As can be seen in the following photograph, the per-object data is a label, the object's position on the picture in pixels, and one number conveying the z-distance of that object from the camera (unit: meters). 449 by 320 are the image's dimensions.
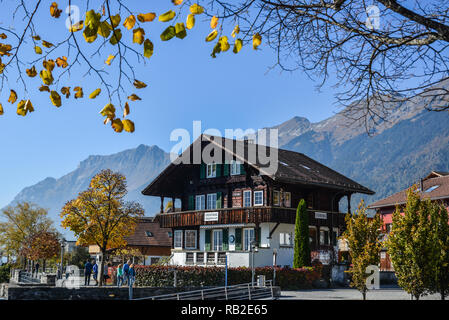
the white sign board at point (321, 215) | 40.75
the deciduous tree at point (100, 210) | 36.38
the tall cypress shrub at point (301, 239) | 35.34
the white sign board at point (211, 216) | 40.97
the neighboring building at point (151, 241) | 60.32
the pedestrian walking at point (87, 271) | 33.41
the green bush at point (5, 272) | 53.51
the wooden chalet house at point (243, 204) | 38.47
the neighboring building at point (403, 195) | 48.60
